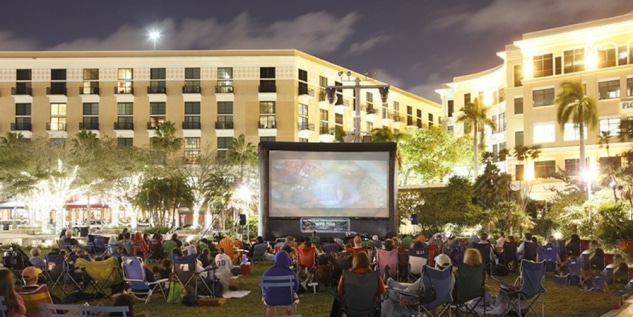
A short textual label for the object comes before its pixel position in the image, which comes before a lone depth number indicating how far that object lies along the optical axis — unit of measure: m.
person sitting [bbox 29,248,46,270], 15.06
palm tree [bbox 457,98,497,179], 56.44
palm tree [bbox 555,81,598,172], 45.97
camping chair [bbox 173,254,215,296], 13.24
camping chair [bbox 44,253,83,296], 14.39
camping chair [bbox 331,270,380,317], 9.26
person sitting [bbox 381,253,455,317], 9.86
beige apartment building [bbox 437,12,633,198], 49.16
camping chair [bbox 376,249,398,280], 14.50
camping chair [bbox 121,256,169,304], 13.16
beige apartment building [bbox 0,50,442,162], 62.62
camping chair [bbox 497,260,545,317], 10.70
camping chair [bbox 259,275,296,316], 10.12
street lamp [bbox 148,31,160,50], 69.00
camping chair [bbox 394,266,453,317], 9.75
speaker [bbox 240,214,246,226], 31.52
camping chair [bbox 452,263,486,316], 10.30
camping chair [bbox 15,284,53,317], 7.91
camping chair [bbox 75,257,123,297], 13.09
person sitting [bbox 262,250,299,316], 10.16
